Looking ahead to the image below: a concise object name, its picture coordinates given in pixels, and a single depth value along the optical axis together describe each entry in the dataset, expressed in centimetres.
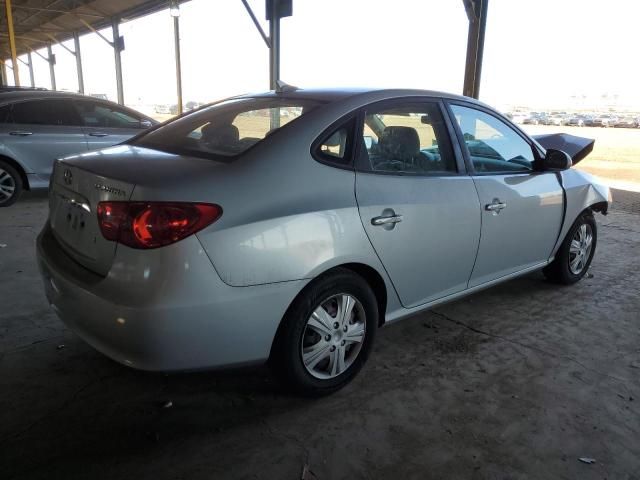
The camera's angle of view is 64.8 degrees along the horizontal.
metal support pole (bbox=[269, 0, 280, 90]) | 1044
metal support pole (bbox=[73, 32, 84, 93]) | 2659
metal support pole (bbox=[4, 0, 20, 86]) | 1134
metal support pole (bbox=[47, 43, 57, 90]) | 3186
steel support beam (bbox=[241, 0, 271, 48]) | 1081
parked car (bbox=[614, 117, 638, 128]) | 3706
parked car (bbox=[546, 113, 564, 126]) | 3827
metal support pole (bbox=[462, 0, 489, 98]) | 755
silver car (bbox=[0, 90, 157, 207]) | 646
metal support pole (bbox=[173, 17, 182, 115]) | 1543
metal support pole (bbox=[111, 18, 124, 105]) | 2031
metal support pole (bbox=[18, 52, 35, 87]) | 3906
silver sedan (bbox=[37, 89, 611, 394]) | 197
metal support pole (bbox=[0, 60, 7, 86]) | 3150
